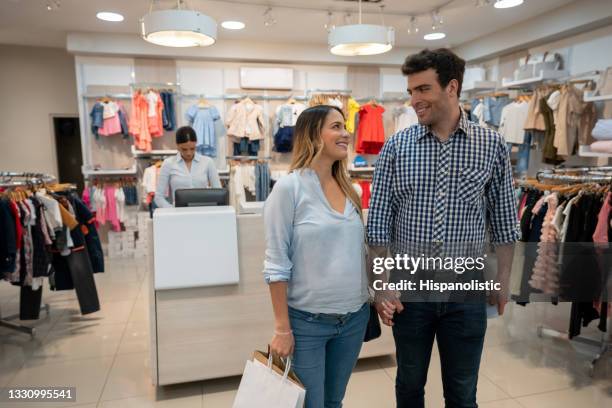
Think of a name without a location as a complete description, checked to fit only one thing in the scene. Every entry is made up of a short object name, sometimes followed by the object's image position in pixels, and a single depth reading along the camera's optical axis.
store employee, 3.73
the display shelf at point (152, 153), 5.69
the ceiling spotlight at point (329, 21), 4.98
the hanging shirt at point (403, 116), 6.49
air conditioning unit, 6.21
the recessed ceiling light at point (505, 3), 3.84
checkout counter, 2.30
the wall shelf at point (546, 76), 4.94
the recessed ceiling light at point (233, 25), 5.22
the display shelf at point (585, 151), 4.05
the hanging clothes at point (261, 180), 6.10
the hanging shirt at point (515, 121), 5.26
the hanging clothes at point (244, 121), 6.05
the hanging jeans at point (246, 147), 6.17
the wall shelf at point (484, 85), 6.02
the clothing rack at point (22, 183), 3.22
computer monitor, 2.64
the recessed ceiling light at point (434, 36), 5.96
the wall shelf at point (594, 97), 3.96
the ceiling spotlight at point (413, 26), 5.24
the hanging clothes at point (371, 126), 6.44
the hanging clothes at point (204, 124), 5.91
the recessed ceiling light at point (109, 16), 4.75
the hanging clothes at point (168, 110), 5.78
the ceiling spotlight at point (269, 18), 4.76
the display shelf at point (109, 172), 5.71
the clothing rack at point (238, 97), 6.12
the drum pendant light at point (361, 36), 3.55
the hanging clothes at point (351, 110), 6.37
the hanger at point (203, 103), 5.98
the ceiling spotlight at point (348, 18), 5.04
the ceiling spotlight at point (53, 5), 4.35
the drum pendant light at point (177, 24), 3.05
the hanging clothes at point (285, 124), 6.08
